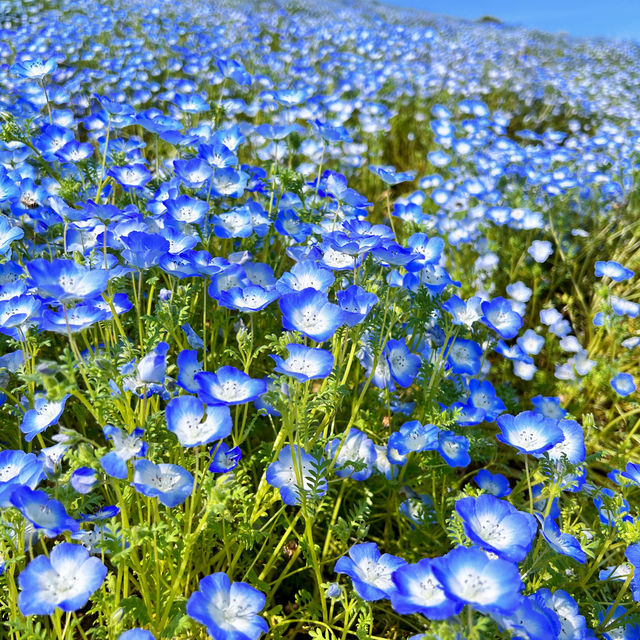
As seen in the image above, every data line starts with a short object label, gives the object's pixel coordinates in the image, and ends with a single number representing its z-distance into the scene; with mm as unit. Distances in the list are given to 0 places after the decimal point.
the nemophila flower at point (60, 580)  326
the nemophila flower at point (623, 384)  571
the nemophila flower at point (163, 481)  343
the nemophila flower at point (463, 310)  452
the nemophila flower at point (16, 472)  346
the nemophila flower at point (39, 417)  402
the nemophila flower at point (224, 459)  406
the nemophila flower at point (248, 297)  412
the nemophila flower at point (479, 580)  305
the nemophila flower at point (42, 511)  332
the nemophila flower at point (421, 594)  304
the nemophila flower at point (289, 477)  369
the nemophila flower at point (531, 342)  680
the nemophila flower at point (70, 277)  364
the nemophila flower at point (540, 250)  753
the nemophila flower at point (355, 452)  433
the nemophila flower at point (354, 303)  385
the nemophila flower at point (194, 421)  357
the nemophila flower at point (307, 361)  371
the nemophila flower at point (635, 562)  368
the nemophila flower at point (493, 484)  469
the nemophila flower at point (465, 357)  483
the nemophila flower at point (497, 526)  330
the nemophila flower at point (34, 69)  572
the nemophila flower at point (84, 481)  350
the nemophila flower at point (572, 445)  431
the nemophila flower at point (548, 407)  537
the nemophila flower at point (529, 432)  394
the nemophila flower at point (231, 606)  332
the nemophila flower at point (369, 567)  358
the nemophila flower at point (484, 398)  483
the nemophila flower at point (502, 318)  480
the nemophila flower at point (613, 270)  649
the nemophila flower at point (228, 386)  363
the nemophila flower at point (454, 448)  429
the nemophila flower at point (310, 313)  382
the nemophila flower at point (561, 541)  373
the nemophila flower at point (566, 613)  374
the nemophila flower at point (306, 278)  414
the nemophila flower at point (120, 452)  332
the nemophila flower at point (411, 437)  435
